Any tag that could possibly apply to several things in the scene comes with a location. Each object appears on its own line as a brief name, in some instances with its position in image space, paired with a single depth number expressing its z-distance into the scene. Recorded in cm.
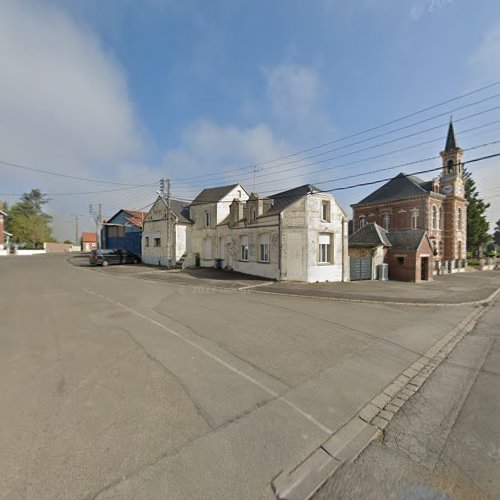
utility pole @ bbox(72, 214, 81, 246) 6662
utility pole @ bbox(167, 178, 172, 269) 2253
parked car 2436
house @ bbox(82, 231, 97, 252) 6731
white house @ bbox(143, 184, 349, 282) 1684
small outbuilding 1977
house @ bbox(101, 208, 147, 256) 3234
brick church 3184
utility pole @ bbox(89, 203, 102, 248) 4259
